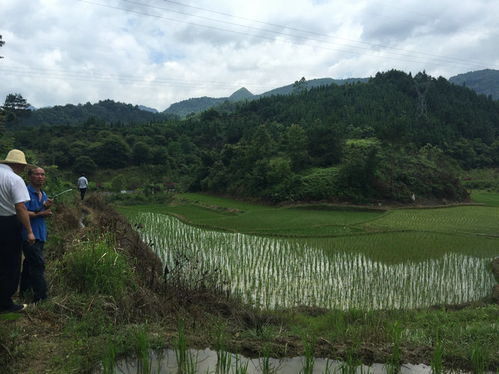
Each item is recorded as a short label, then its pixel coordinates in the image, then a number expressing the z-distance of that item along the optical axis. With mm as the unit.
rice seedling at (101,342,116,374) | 3020
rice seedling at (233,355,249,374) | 3265
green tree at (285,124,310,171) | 26094
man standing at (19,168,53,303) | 3897
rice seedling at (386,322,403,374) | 3399
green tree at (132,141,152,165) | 39688
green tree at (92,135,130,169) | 38438
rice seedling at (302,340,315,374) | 3289
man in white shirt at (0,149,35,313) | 3451
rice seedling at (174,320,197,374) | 3244
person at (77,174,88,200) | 13516
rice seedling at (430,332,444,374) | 3282
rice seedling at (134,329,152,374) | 3211
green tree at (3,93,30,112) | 49125
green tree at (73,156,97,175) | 36438
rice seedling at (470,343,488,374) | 3381
